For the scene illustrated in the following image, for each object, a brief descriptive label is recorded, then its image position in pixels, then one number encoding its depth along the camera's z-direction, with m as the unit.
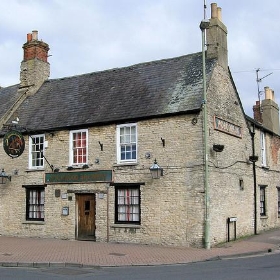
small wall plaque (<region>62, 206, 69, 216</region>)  20.42
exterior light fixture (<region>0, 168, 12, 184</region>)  22.33
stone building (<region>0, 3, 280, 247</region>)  17.91
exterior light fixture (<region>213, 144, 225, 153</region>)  18.00
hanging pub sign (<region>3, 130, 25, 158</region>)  20.14
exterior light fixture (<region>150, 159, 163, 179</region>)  17.97
